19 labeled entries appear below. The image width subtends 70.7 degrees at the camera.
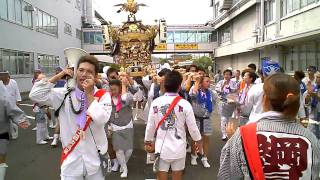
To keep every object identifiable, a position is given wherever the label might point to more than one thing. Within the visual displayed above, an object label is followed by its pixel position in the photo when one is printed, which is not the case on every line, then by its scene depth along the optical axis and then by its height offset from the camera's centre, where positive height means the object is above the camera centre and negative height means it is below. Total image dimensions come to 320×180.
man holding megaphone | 2.07 -0.33
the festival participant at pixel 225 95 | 5.94 -0.40
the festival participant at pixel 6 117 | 3.28 -0.52
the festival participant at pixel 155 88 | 4.39 -0.16
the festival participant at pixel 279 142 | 1.38 -0.39
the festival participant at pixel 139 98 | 5.75 -0.40
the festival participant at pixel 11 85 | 5.76 -0.08
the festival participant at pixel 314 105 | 4.83 -0.57
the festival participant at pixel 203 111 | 4.53 -0.64
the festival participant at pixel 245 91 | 4.30 -0.25
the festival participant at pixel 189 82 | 4.14 -0.04
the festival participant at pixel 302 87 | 3.57 -0.18
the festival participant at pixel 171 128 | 2.80 -0.60
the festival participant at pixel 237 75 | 7.15 +0.13
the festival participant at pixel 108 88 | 4.35 -0.15
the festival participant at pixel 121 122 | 4.16 -0.79
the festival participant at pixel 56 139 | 5.74 -1.48
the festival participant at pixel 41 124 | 5.99 -1.13
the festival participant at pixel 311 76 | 5.17 +0.07
